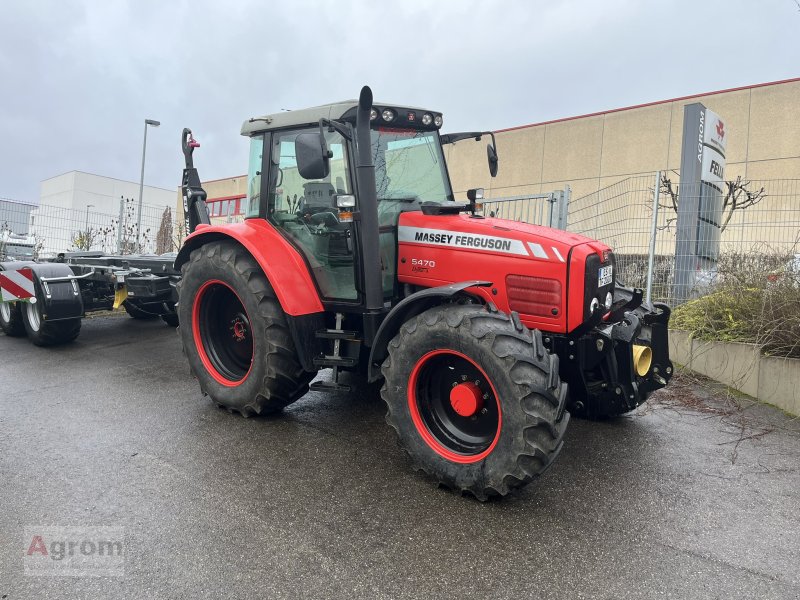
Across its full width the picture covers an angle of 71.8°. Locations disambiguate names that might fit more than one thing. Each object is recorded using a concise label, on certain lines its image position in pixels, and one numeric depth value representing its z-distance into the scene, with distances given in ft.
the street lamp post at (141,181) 42.67
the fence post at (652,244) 22.07
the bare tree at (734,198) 24.12
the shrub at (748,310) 16.22
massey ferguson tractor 9.53
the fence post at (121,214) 39.31
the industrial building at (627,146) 52.49
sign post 21.89
